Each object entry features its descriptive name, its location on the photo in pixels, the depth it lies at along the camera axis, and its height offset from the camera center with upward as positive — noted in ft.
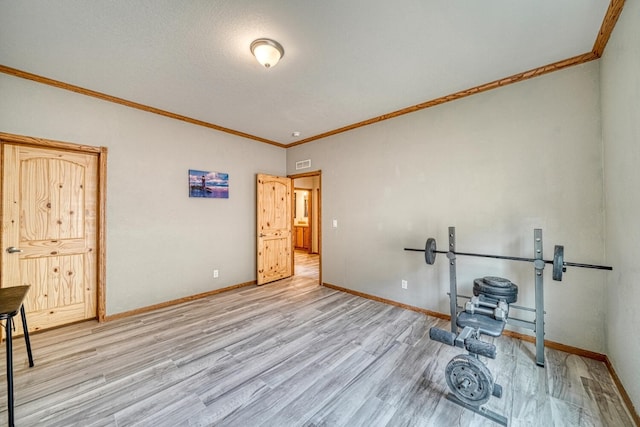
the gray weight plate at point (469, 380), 5.40 -3.72
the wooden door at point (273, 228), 15.62 -0.76
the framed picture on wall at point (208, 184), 12.98 +1.82
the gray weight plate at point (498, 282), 7.51 -2.09
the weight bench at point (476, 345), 5.45 -3.03
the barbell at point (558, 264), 6.51 -1.36
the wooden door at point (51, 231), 8.69 -0.46
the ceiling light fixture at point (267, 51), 7.00 +4.83
